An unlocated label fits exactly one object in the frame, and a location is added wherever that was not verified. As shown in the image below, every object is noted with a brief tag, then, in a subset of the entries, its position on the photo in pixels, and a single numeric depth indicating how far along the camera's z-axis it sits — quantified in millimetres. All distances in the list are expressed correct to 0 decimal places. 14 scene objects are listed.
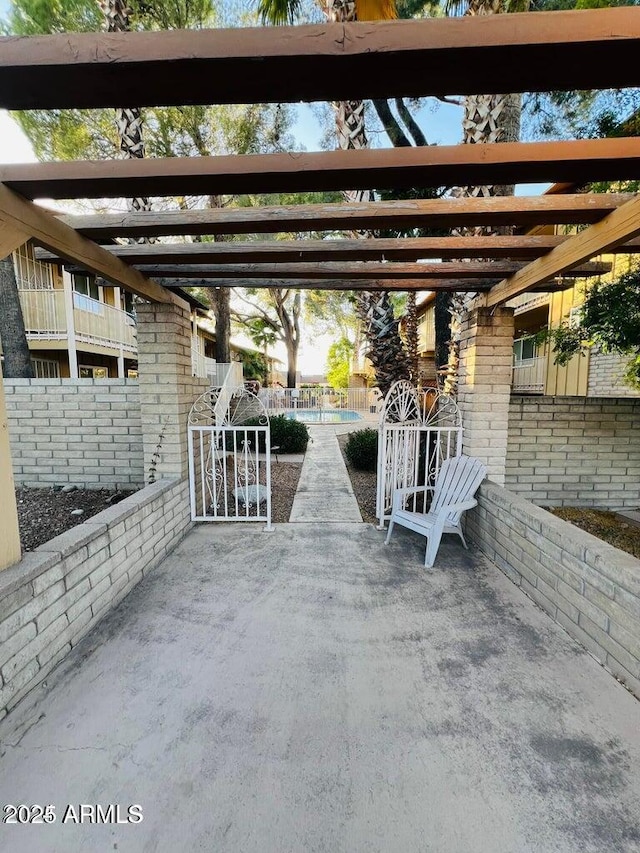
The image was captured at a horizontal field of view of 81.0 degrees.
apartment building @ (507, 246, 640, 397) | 8508
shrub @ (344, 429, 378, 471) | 7359
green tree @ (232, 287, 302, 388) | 20391
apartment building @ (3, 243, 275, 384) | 9242
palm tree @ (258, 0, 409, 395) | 5340
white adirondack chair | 3551
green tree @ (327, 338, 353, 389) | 28391
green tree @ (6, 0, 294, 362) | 5875
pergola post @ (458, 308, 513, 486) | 4066
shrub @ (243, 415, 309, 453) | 9141
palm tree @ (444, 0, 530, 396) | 4188
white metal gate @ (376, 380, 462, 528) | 4379
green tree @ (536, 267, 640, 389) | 4113
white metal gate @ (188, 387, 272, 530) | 4344
